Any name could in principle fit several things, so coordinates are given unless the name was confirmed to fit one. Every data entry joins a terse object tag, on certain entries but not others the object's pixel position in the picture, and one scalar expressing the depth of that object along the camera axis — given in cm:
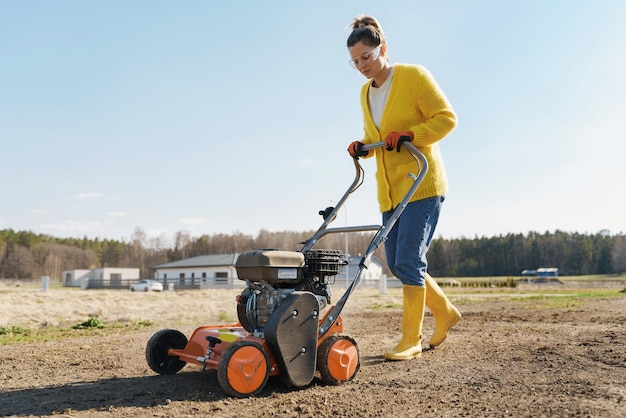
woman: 448
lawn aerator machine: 318
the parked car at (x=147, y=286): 4375
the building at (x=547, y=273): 9662
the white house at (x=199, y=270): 5547
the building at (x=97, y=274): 7014
